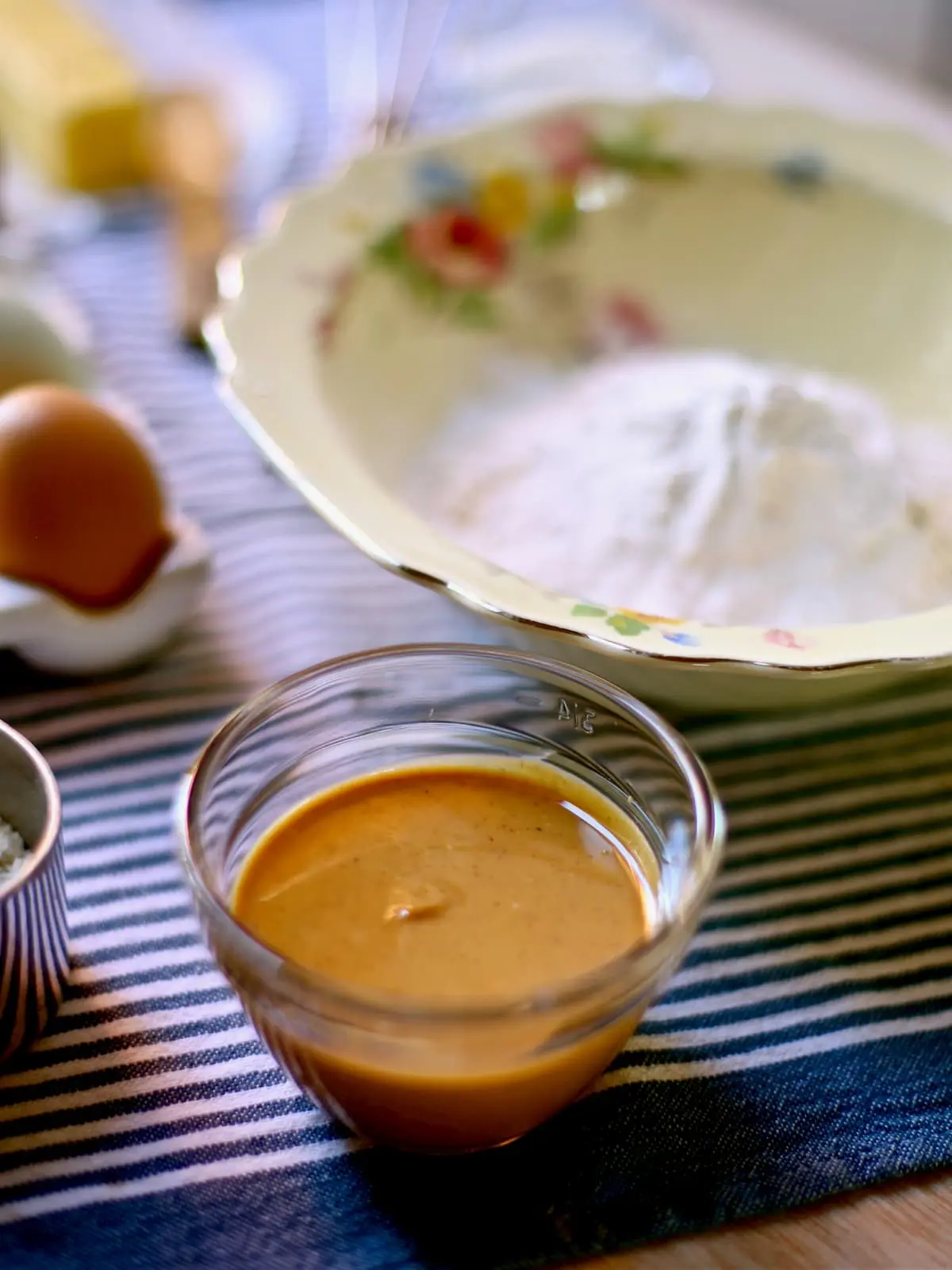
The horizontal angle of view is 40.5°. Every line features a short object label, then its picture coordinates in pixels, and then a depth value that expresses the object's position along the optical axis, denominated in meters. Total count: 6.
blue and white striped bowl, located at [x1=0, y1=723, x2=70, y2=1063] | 0.50
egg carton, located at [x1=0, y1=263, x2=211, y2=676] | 0.67
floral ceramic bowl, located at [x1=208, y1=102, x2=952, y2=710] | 0.85
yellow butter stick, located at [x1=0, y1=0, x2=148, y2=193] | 1.21
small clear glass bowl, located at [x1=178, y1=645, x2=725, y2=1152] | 0.43
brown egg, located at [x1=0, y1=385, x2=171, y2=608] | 0.67
